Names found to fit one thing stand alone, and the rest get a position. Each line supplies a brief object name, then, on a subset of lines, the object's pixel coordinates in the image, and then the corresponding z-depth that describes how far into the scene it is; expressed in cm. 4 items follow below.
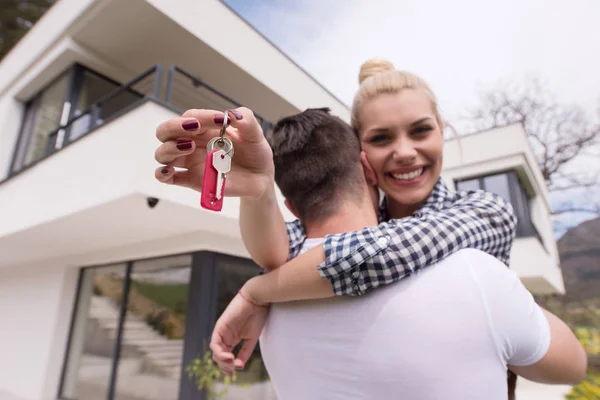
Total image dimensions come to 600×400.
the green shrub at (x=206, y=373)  405
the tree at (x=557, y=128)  860
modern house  381
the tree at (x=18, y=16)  786
